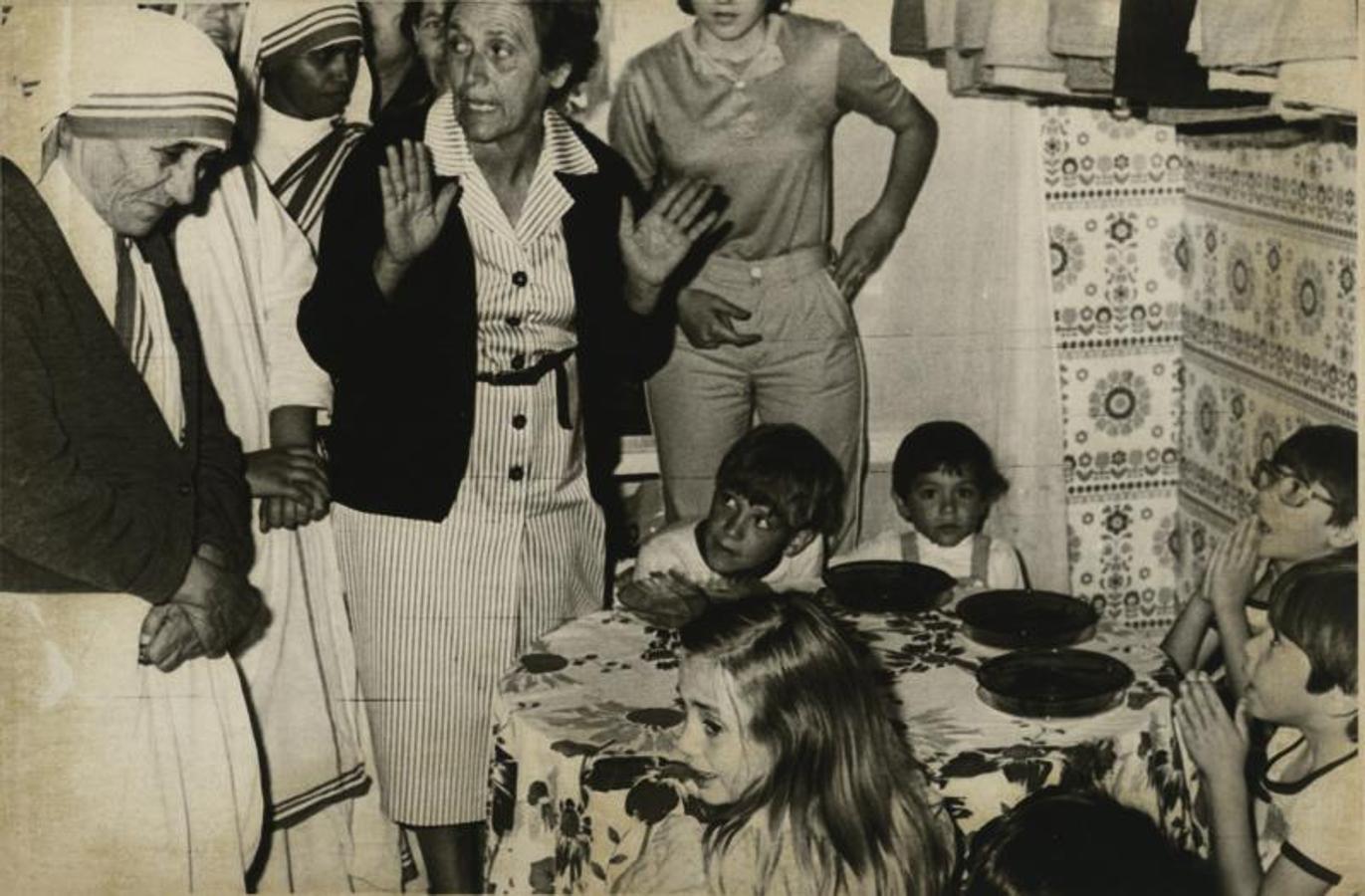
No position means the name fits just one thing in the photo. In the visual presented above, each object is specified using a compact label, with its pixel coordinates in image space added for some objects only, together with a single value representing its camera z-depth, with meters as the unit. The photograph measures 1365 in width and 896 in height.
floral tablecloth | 2.66
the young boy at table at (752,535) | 3.29
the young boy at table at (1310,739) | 3.01
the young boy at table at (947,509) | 3.38
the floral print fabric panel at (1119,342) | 3.38
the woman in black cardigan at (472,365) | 3.26
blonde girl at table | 2.62
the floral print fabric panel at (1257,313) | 3.15
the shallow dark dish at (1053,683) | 2.74
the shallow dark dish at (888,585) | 3.15
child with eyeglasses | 3.15
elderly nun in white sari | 3.19
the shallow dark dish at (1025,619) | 2.99
